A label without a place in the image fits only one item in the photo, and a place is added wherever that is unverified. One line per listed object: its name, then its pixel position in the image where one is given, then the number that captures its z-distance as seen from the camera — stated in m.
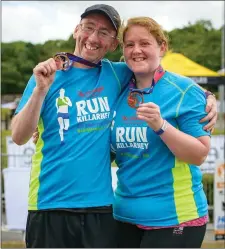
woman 2.40
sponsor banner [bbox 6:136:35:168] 7.97
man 2.38
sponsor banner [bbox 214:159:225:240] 6.94
